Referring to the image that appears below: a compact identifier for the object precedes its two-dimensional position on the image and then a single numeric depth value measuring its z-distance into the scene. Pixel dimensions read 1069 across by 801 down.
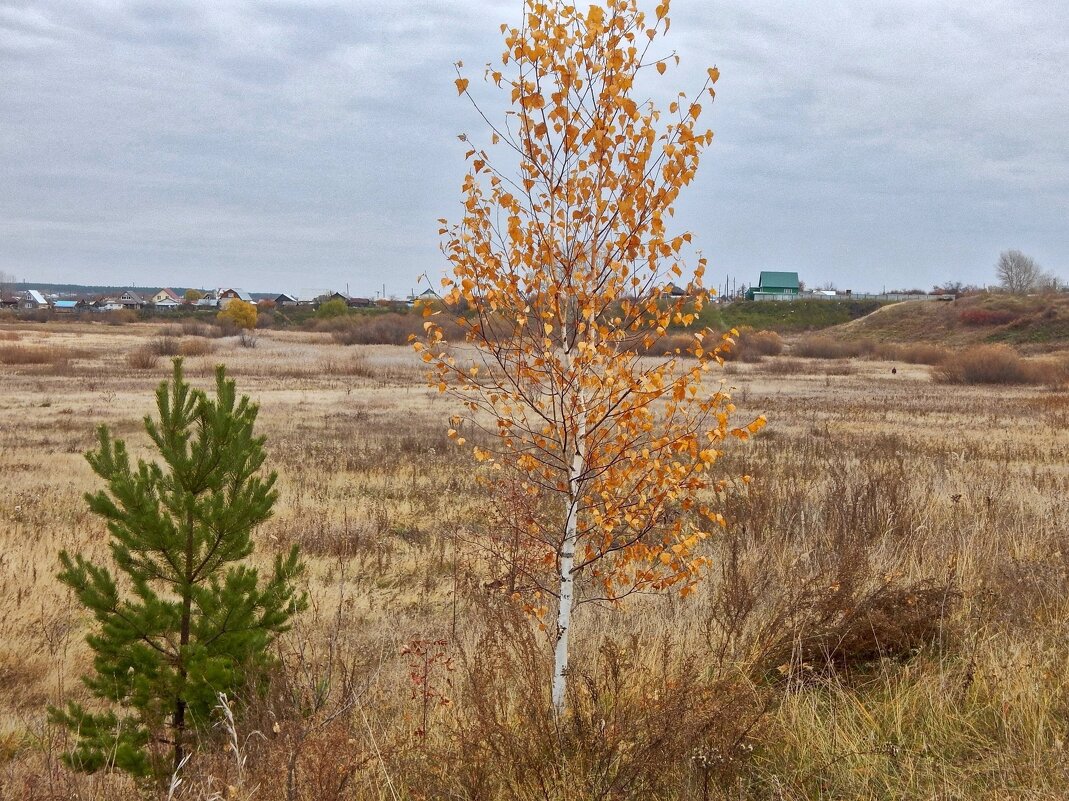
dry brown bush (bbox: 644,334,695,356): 49.01
